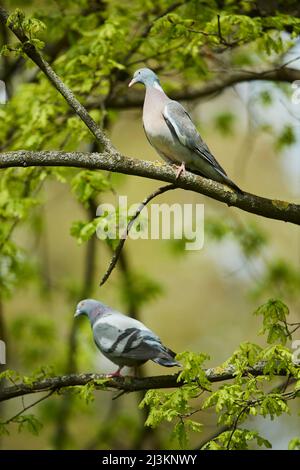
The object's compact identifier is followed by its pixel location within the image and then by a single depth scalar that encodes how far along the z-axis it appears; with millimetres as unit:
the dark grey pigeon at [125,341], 8406
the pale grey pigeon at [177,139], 8586
